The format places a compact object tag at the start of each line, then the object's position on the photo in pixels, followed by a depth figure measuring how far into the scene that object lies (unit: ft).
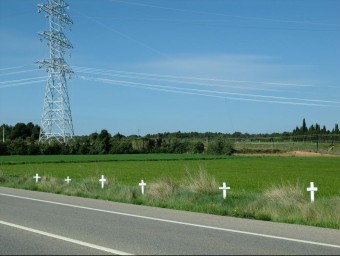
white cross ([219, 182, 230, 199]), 58.65
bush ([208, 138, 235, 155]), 384.06
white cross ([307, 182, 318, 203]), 50.60
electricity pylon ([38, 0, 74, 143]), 254.27
